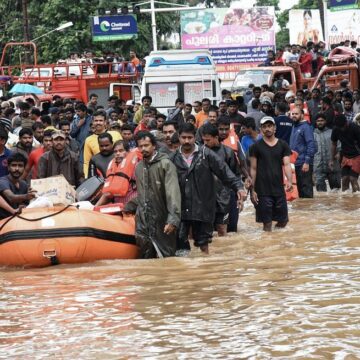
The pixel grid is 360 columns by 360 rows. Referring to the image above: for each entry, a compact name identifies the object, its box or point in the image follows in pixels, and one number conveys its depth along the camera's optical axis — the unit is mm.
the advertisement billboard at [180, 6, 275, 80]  52875
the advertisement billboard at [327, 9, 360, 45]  53438
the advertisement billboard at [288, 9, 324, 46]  56719
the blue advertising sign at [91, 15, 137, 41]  46562
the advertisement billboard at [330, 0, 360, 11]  45438
